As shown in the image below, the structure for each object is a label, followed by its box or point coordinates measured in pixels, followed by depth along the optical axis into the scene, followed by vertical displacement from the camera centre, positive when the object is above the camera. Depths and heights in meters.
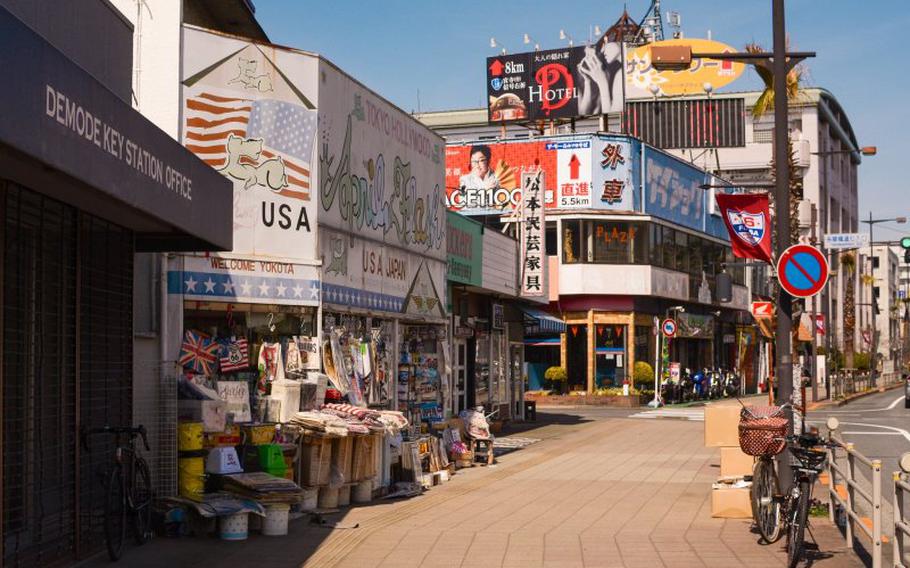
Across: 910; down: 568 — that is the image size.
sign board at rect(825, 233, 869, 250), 32.56 +2.21
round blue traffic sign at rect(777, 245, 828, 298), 14.18 +0.61
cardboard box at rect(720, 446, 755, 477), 17.05 -1.86
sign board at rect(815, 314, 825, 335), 53.94 -0.01
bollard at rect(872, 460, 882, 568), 10.12 -1.55
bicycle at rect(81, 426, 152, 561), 11.77 -1.60
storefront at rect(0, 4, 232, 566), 8.52 +0.80
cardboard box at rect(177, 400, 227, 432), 14.23 -0.96
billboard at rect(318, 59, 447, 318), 17.88 +1.95
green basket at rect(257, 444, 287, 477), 14.52 -1.53
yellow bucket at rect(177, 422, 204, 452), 13.73 -1.19
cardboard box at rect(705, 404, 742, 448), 18.48 -1.48
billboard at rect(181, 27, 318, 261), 16.27 +2.58
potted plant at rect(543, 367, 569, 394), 48.72 -1.98
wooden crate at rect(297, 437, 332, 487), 15.27 -1.64
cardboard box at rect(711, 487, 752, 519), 14.88 -2.10
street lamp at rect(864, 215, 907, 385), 62.54 +5.21
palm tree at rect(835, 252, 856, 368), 69.12 +0.31
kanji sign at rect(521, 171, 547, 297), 32.09 +2.32
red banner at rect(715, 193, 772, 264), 16.56 +1.39
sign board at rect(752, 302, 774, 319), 24.78 +0.31
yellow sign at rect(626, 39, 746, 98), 71.50 +14.57
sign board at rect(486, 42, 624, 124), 51.34 +10.13
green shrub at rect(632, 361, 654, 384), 49.56 -1.86
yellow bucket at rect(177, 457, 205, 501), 13.59 -1.62
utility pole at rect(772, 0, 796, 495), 14.70 +1.60
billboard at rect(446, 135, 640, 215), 49.66 +6.09
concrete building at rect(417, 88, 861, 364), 65.25 +11.18
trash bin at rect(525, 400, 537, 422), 35.72 -2.41
